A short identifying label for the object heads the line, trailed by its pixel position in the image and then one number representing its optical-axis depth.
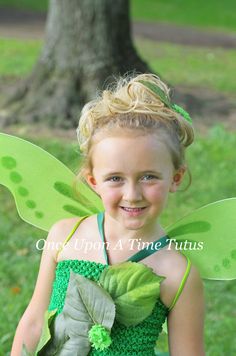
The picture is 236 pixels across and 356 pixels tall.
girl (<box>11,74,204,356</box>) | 3.09
